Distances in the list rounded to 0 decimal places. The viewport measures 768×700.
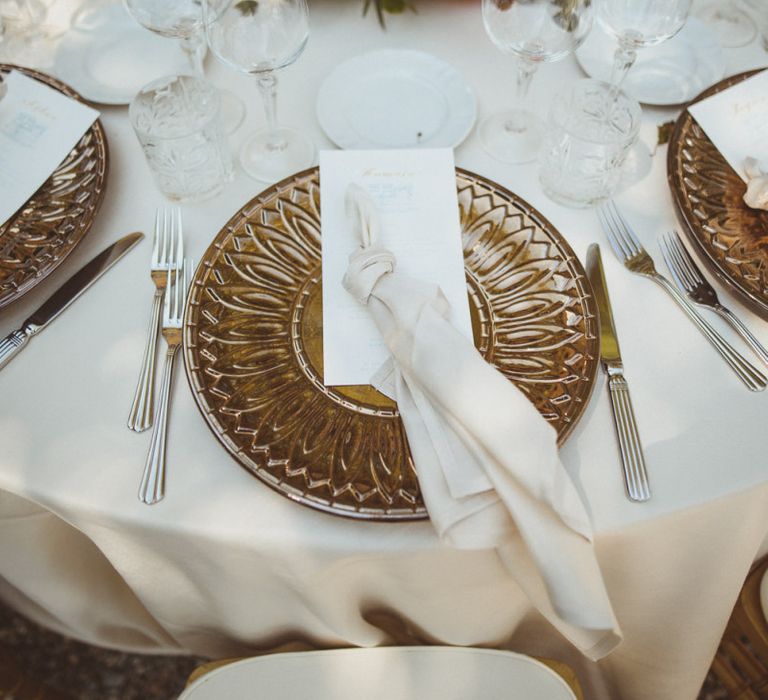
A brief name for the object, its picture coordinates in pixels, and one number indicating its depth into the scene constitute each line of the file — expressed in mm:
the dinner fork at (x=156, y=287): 629
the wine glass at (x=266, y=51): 728
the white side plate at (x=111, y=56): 844
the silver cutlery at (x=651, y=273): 650
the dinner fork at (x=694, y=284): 671
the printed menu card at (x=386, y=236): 643
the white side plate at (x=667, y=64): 850
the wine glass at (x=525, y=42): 739
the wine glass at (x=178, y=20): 747
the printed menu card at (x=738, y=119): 766
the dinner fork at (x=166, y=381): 589
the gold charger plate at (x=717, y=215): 684
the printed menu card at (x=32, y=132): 744
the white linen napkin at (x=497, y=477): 518
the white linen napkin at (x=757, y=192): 703
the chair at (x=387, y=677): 692
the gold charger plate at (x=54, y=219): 683
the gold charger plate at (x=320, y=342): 569
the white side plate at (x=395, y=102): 818
